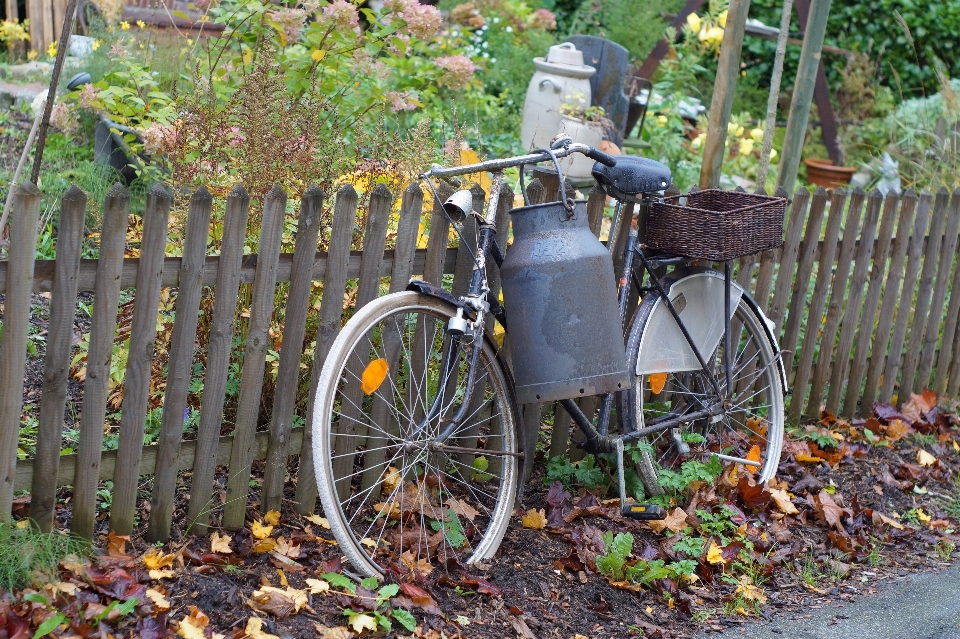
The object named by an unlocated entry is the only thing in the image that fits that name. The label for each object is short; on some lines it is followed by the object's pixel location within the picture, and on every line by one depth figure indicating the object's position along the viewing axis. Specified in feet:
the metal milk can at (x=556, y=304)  10.31
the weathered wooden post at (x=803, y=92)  17.15
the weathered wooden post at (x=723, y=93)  16.25
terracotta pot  33.32
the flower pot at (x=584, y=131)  24.84
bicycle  10.14
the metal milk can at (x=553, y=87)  26.62
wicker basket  11.97
